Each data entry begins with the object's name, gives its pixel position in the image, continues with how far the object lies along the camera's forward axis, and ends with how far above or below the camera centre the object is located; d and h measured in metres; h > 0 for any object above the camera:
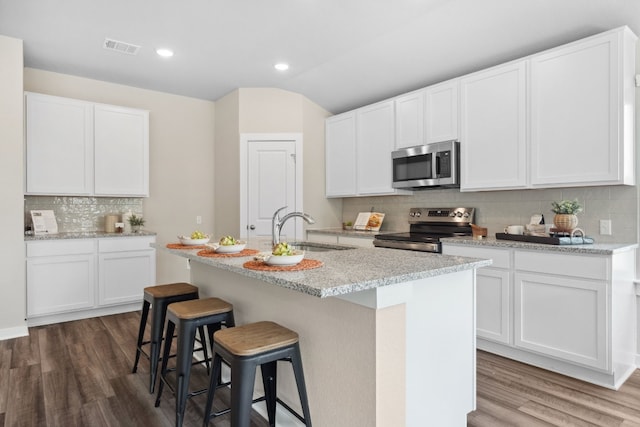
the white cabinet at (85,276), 3.85 -0.68
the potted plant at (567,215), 2.80 -0.02
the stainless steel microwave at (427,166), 3.65 +0.47
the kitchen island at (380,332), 1.54 -0.55
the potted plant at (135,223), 4.58 -0.13
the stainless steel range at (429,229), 3.60 -0.18
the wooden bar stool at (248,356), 1.58 -0.62
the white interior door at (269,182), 4.90 +0.38
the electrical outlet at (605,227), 2.97 -0.11
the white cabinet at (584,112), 2.64 +0.72
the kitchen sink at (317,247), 2.81 -0.26
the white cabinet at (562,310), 2.52 -0.70
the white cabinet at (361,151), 4.37 +0.73
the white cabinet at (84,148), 3.96 +0.70
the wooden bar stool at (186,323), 2.04 -0.62
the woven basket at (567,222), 2.80 -0.07
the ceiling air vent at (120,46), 3.62 +1.58
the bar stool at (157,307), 2.47 -0.64
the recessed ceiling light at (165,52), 3.80 +1.58
